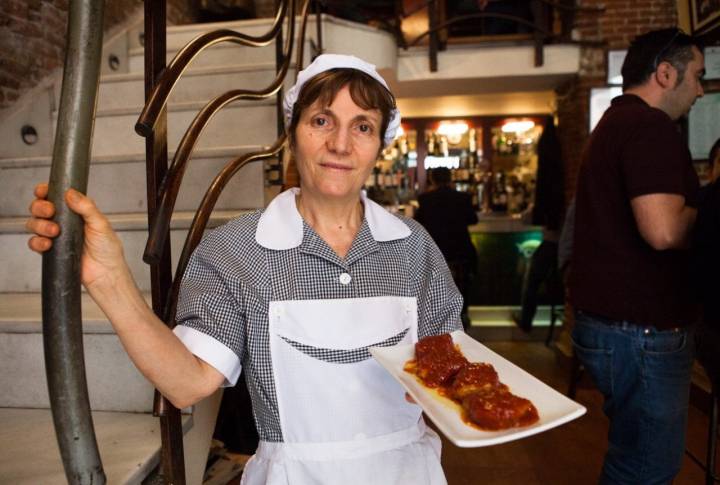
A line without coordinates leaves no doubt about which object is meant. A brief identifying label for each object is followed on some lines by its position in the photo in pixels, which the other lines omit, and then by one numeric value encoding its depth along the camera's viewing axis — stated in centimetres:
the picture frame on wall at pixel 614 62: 427
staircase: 134
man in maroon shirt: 173
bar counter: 631
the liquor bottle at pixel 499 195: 827
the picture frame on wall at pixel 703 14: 322
